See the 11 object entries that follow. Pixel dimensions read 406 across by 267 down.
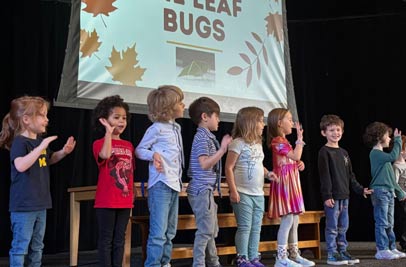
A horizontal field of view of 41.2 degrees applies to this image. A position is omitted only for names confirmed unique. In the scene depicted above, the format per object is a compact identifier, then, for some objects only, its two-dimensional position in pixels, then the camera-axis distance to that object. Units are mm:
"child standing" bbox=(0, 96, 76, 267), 2473
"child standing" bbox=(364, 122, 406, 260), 3818
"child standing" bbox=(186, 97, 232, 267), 2980
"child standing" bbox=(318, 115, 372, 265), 3531
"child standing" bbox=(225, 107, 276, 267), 3170
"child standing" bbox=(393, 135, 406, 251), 4216
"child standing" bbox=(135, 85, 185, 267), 2814
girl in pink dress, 3346
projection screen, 3662
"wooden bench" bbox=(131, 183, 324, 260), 3340
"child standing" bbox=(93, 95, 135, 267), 2707
